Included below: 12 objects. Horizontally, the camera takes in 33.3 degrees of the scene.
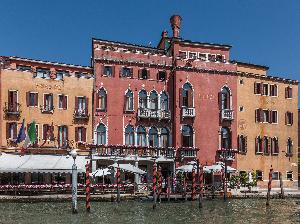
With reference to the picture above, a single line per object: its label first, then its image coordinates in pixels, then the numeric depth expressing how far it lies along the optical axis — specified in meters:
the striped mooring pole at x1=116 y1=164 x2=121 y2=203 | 34.28
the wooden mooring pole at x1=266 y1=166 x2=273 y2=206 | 34.97
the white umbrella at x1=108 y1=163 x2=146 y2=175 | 36.56
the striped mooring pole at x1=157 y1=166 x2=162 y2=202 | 35.30
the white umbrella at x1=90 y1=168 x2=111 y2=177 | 36.63
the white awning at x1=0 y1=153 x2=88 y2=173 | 35.94
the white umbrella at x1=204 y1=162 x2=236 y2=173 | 40.72
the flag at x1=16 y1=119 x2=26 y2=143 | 37.63
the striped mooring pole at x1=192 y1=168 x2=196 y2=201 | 33.85
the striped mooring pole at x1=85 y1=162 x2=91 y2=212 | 28.49
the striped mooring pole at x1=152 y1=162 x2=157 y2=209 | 31.59
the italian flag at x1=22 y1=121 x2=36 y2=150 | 38.06
